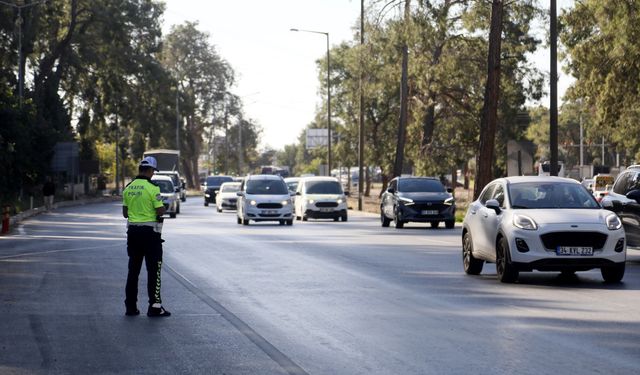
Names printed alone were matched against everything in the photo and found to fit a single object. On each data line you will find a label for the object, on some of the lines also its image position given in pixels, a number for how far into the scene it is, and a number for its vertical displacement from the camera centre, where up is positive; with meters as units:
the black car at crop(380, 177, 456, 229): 39.75 -0.77
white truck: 86.64 +1.29
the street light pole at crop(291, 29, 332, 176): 74.75 +2.79
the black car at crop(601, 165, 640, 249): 22.05 -0.41
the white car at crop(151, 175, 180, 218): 51.17 -0.63
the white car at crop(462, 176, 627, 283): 17.91 -0.75
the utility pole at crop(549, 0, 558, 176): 34.91 +2.38
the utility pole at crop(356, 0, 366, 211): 59.10 +2.65
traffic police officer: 14.28 -0.66
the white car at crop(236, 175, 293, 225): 42.69 -0.96
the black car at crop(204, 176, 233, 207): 77.50 -0.64
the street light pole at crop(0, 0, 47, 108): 66.31 +6.17
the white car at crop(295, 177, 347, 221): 47.31 -0.78
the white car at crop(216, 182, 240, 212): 61.56 -1.04
